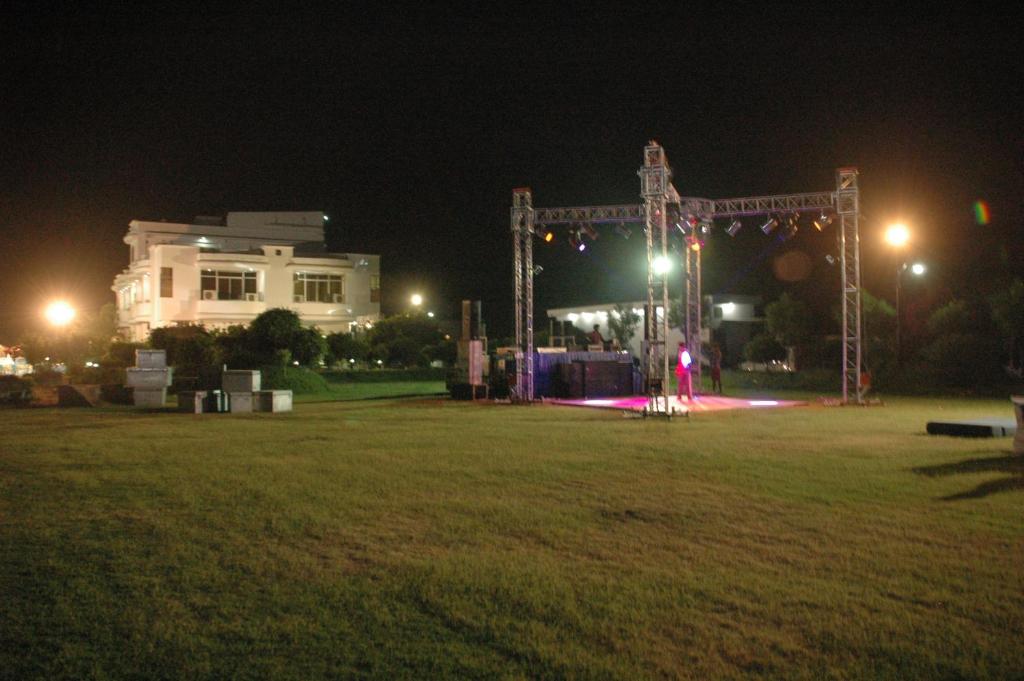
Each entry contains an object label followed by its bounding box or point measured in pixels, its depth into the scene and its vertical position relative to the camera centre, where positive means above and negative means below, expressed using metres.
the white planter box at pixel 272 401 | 19.92 -0.80
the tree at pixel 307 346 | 32.56 +0.86
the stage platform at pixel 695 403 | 19.58 -1.01
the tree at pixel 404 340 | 40.31 +1.31
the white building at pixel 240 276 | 42.00 +4.96
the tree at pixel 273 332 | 31.03 +1.37
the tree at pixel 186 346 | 30.92 +0.91
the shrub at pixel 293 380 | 27.56 -0.42
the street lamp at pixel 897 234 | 22.77 +3.51
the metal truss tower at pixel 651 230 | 17.03 +2.80
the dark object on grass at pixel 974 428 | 12.53 -1.05
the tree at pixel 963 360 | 26.02 +0.02
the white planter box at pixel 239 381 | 19.98 -0.30
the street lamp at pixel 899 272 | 26.08 +2.81
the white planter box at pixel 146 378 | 22.19 -0.24
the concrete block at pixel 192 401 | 19.36 -0.75
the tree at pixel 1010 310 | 25.75 +1.55
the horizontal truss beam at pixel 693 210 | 21.93 +4.23
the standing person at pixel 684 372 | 21.02 -0.22
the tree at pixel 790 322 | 37.06 +1.81
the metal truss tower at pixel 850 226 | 20.30 +3.40
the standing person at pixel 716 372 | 25.73 -0.27
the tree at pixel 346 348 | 39.03 +0.92
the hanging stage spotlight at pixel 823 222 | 22.11 +3.78
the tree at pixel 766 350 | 39.25 +0.60
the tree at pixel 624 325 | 49.12 +2.36
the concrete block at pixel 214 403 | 19.48 -0.80
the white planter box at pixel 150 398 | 21.89 -0.74
